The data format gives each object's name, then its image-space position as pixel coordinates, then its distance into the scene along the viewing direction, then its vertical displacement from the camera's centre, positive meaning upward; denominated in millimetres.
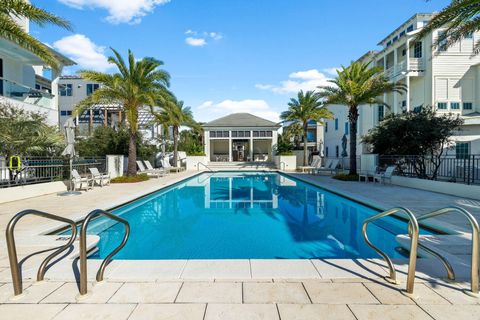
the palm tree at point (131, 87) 15438 +4044
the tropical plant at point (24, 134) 11289 +942
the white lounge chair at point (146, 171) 19838 -1277
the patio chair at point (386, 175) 14047 -1218
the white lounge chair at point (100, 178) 13704 -1224
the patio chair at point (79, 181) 11869 -1197
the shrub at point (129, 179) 16344 -1551
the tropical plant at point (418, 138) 13898 +800
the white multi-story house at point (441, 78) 21641 +6159
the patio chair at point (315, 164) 24312 -1057
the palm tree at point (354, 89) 16219 +3924
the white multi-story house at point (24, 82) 14195 +4967
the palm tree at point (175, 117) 19703 +3431
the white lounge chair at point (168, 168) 24945 -1251
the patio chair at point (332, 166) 21016 -1097
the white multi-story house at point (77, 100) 38094 +7282
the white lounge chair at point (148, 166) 21125 -953
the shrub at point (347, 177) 16905 -1572
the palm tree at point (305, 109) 26336 +4406
